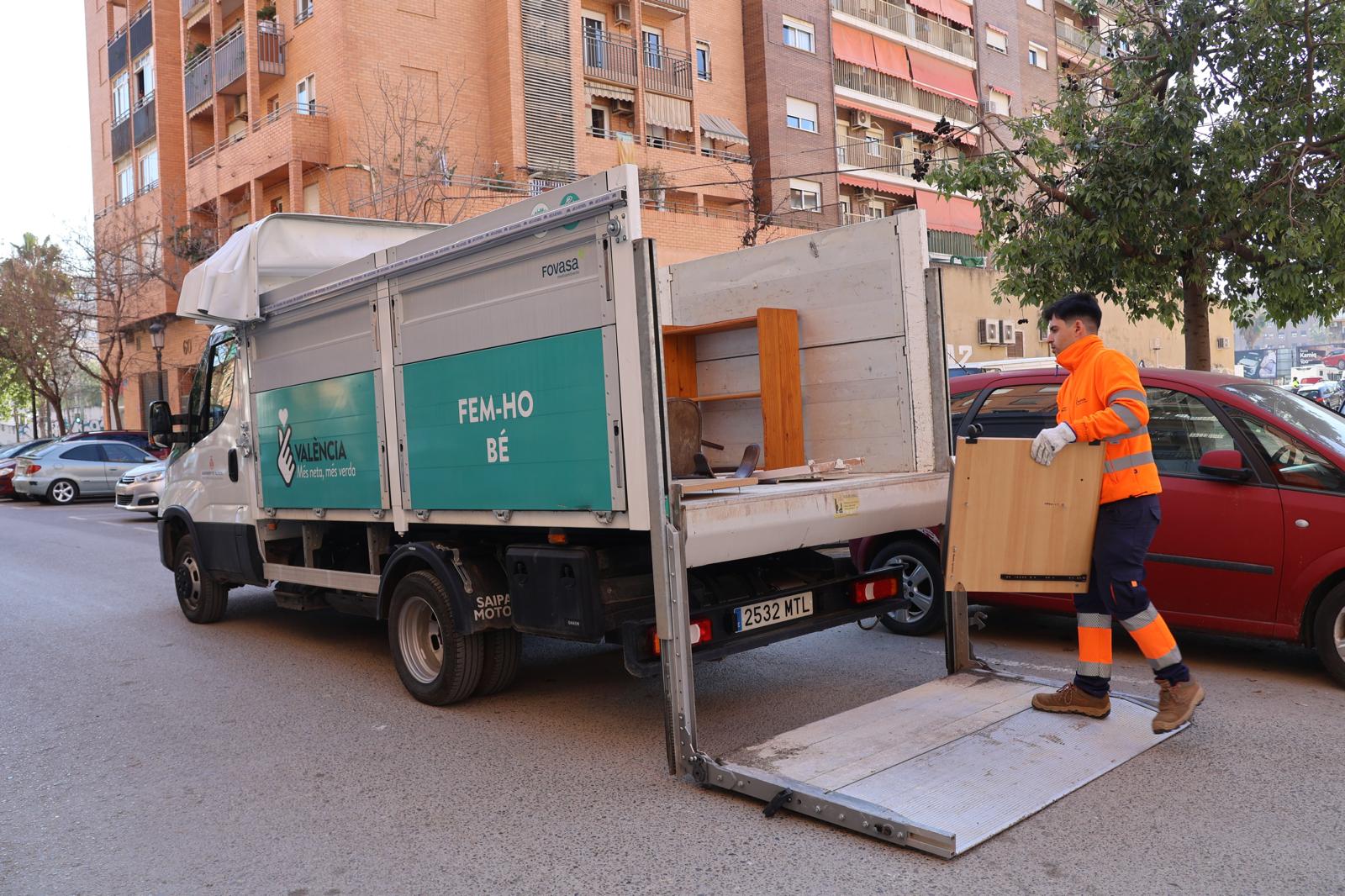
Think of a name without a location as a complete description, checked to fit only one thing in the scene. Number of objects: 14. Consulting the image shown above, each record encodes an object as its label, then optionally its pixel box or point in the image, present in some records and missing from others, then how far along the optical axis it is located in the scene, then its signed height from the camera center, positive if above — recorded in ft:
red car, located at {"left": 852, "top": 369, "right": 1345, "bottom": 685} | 18.08 -1.41
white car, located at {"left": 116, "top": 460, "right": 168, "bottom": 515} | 61.16 +0.18
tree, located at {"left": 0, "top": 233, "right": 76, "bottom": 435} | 109.70 +18.96
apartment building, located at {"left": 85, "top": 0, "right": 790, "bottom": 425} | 83.05 +30.94
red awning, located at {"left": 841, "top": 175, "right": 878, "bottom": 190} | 113.29 +28.45
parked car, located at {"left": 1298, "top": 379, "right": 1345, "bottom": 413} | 123.24 +4.40
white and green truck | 14.79 +0.16
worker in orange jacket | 15.65 -1.07
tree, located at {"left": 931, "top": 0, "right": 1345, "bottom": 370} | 34.37 +8.84
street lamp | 89.40 +12.88
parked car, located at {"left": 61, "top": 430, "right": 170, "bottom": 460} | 84.69 +4.52
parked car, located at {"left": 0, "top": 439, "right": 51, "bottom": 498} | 87.45 +2.93
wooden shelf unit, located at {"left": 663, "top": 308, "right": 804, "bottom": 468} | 19.53 +1.26
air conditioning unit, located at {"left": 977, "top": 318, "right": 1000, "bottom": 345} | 104.06 +10.86
